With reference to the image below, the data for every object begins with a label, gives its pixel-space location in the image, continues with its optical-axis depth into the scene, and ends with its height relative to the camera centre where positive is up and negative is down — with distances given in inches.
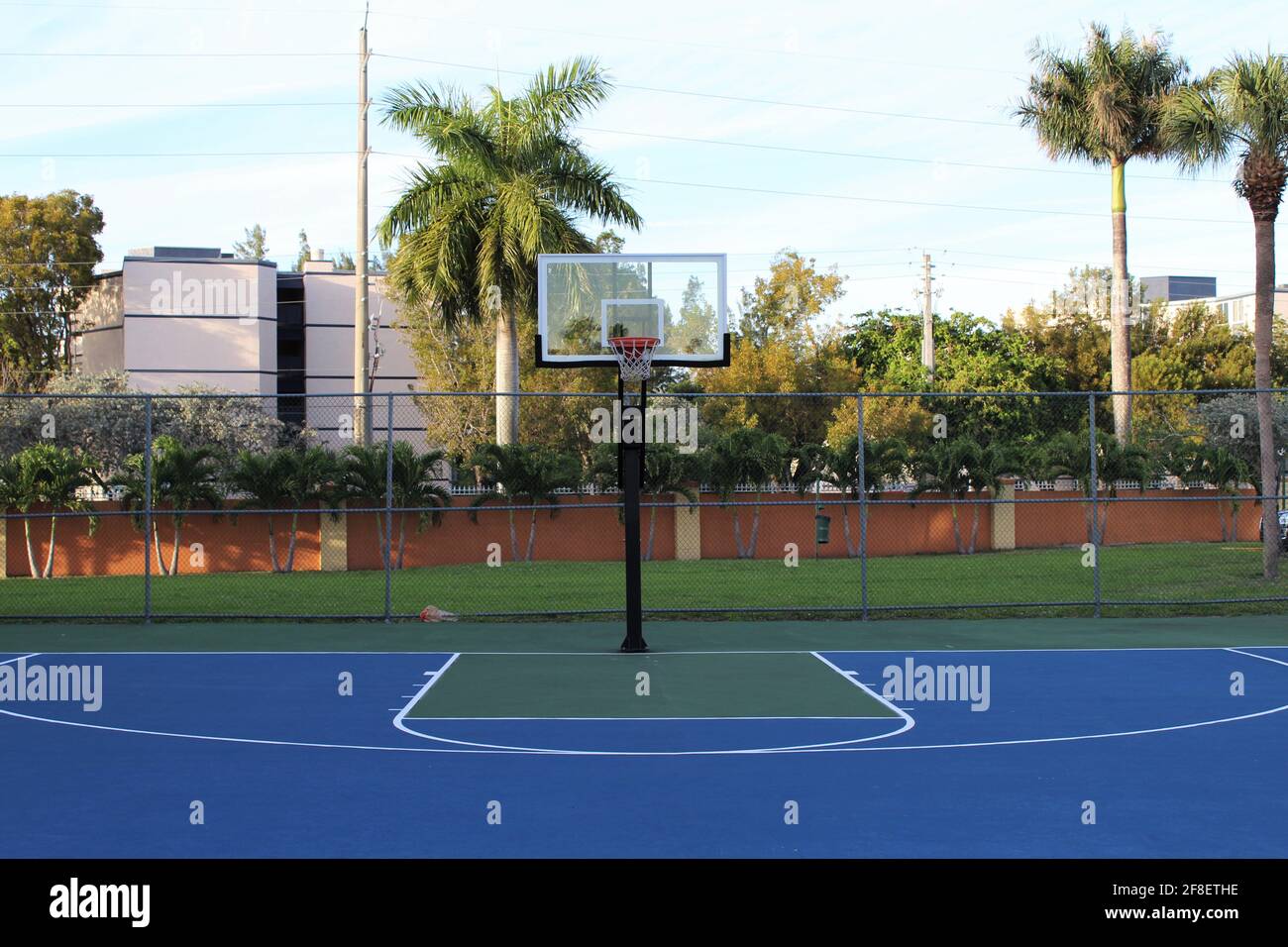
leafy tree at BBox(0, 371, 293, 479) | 1296.8 +46.3
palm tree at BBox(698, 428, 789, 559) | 1128.2 +5.1
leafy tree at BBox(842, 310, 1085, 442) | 1803.6 +148.1
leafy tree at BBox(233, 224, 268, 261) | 3221.0 +558.2
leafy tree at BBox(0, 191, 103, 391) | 2052.2 +312.4
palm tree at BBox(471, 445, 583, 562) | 1034.1 -6.7
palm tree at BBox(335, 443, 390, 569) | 981.2 -6.6
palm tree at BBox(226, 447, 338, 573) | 992.2 -7.4
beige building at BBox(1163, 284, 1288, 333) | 3604.8 +471.1
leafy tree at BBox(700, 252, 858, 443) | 1697.8 +146.1
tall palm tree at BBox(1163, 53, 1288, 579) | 815.1 +211.7
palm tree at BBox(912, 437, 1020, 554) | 1215.6 -0.8
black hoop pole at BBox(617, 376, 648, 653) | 559.8 -15.7
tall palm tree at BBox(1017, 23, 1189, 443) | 1330.0 +371.2
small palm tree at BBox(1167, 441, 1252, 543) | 1288.1 -1.9
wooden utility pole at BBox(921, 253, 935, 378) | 1898.7 +202.6
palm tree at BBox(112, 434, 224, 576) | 967.6 -10.3
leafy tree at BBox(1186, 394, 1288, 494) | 1374.3 +43.1
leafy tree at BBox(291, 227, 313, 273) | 3248.0 +549.1
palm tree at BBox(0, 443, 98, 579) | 975.0 -8.0
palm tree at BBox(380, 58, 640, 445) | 1050.7 +221.1
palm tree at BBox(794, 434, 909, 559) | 1179.9 +2.1
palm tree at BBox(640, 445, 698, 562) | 1109.7 -3.3
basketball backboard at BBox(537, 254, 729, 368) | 613.0 +79.6
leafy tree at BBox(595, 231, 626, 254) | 1827.0 +318.9
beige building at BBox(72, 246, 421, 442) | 2172.7 +242.0
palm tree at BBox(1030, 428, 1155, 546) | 1258.6 +3.7
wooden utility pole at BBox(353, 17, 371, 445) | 1272.1 +160.3
